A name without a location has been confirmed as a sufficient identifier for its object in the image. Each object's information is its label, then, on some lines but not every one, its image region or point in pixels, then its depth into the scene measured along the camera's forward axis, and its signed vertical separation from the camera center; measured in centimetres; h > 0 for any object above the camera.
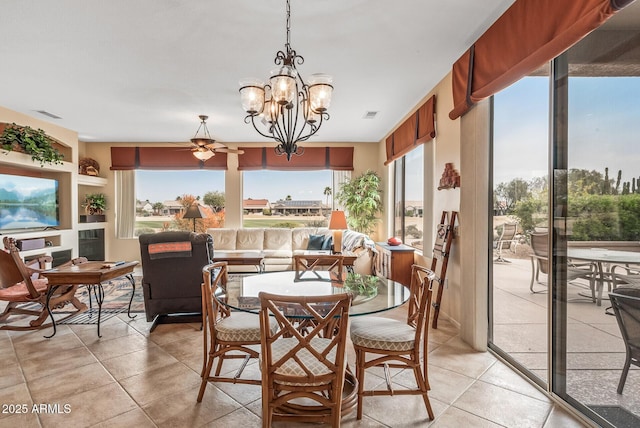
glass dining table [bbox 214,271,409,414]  200 -59
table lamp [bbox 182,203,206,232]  609 -4
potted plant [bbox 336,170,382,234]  643 +22
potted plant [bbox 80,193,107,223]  688 +11
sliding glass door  165 +0
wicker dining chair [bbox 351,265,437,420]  194 -82
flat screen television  501 +14
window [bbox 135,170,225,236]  729 +34
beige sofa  615 -59
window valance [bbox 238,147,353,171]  702 +114
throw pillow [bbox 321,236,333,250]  616 -61
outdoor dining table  162 -25
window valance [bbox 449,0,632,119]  166 +109
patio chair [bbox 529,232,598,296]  186 -34
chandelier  239 +90
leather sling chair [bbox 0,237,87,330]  329 -85
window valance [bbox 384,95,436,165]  397 +114
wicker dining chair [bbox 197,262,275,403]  208 -80
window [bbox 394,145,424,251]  481 +23
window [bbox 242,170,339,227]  729 +30
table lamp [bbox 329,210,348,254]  469 -14
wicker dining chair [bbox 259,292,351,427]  159 -79
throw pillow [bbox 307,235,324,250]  625 -60
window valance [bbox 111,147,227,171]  704 +113
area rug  422 -123
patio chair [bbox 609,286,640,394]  159 -54
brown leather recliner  329 -61
